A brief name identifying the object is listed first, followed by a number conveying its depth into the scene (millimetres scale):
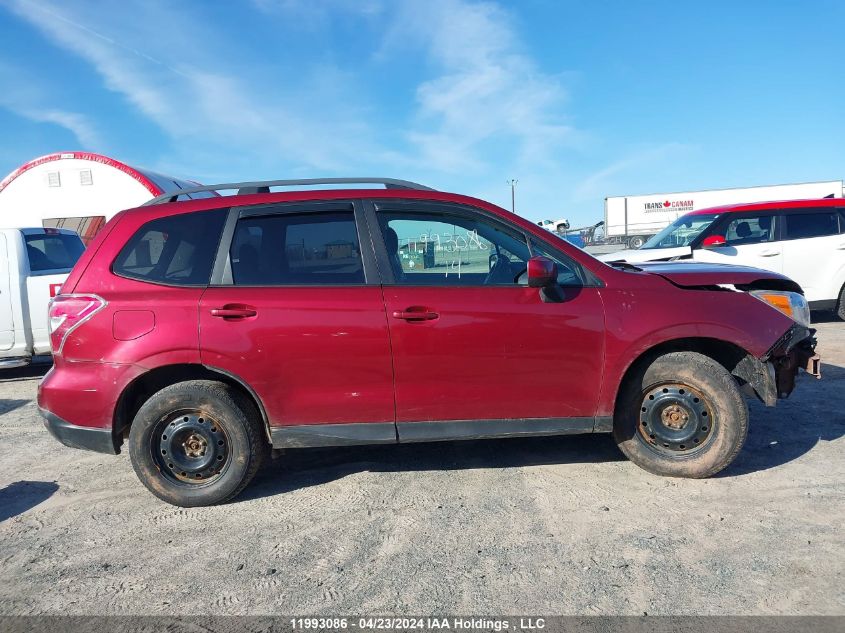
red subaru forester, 3191
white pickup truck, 6688
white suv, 8055
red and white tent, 14758
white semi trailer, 34438
